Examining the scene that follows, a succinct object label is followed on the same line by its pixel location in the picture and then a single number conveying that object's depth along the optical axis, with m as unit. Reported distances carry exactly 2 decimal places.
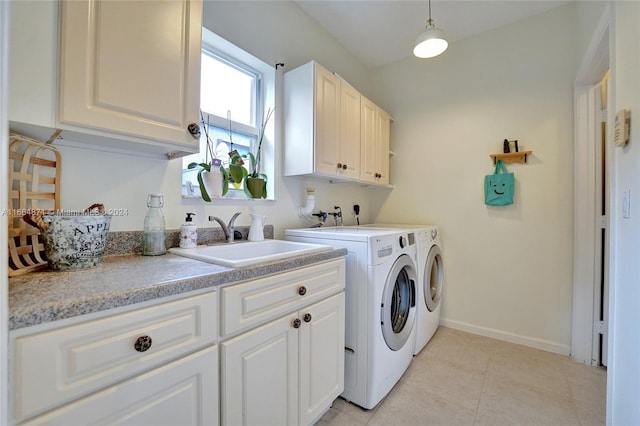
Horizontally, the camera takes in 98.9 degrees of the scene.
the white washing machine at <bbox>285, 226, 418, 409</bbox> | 1.48
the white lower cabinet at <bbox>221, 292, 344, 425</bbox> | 0.93
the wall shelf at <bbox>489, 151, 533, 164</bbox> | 2.21
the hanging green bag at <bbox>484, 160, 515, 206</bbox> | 2.25
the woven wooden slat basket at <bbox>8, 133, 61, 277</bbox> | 0.84
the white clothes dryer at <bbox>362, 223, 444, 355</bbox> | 2.02
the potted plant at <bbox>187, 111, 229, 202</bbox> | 1.43
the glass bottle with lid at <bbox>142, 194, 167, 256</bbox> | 1.19
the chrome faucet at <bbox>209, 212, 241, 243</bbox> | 1.50
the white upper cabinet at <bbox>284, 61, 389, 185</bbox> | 1.82
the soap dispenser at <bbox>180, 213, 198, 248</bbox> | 1.31
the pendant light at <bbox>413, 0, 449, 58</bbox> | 1.79
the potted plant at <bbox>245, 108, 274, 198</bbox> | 1.69
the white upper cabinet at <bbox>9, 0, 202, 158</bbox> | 0.77
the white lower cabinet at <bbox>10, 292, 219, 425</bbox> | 0.55
